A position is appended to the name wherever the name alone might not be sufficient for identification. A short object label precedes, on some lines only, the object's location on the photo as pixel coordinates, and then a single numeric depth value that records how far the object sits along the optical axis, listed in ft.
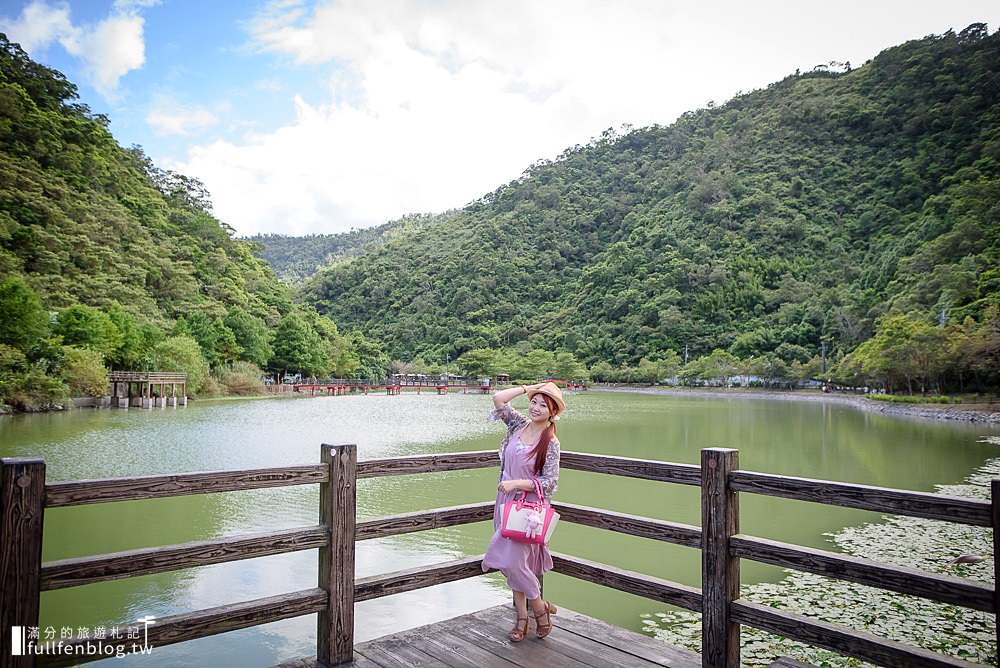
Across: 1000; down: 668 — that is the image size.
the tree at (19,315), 86.28
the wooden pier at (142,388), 106.83
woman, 10.33
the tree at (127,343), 114.42
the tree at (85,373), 95.76
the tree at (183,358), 123.85
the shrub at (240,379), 152.76
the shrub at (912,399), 110.93
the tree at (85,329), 102.78
